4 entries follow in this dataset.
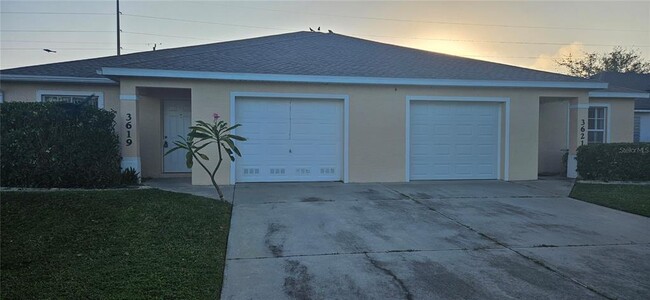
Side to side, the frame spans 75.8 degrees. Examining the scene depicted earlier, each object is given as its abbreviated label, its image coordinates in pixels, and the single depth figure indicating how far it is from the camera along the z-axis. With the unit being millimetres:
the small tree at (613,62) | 38812
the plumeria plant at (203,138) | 7511
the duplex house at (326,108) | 10266
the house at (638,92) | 17047
